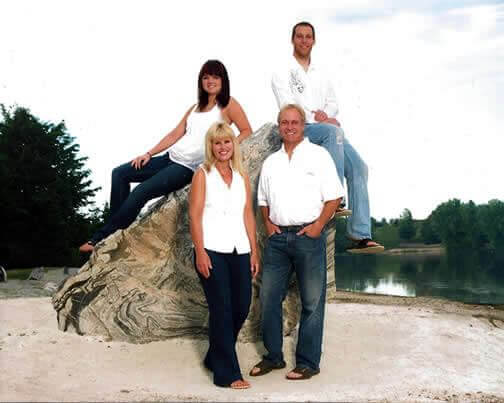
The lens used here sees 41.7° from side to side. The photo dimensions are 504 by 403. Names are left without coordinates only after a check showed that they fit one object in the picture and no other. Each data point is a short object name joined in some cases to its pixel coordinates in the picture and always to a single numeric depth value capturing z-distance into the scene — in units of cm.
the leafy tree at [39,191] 2720
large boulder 772
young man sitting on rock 704
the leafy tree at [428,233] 7600
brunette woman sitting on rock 716
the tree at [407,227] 8350
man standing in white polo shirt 639
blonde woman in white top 609
